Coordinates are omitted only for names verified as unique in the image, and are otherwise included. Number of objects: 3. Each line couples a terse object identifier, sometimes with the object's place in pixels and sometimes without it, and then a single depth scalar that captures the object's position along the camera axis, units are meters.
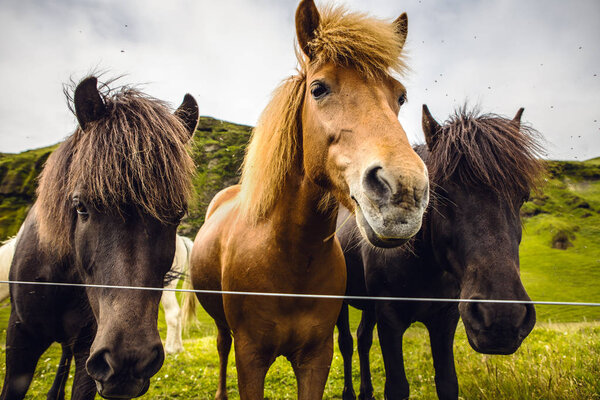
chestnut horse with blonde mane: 0.67
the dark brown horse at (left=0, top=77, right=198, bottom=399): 0.71
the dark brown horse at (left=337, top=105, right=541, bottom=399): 0.83
